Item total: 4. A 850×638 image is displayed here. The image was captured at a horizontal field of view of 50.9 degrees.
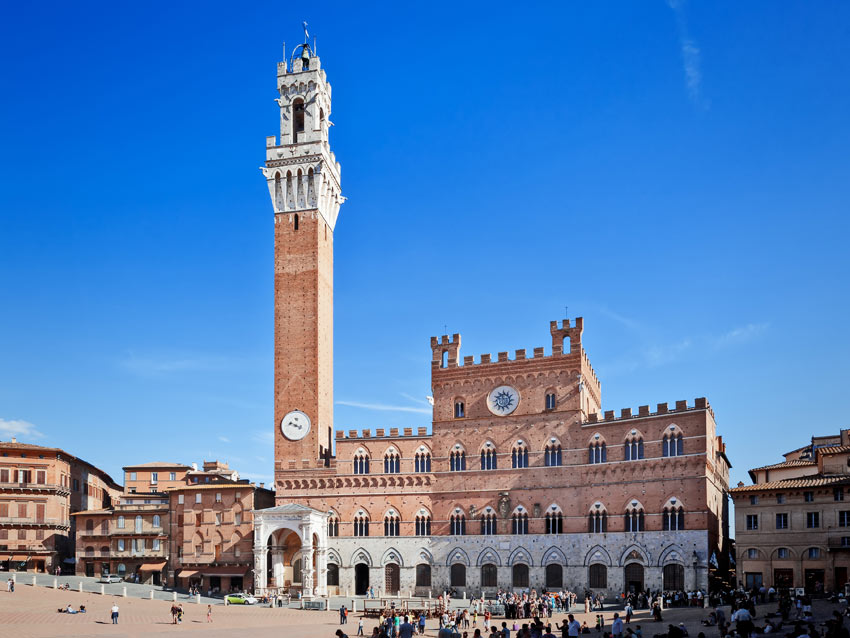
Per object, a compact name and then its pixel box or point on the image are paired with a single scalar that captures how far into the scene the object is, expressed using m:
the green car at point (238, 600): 61.06
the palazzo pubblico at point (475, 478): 59.97
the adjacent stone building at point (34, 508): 72.38
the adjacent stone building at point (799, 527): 54.72
